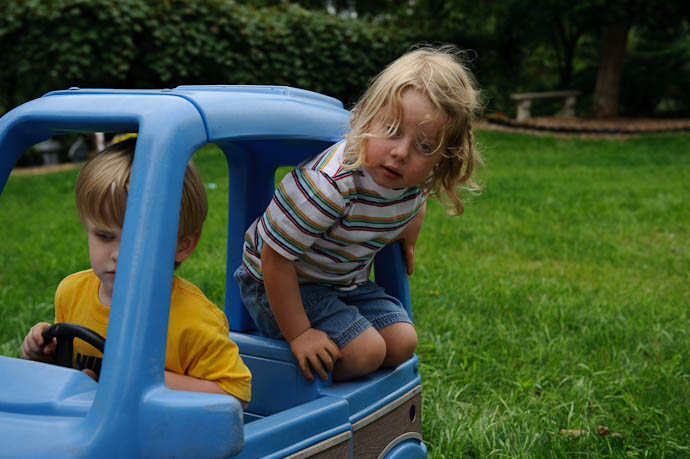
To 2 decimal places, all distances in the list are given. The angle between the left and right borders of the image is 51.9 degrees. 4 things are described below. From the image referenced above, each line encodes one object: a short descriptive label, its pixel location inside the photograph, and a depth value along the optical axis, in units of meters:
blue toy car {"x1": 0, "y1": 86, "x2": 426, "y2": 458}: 1.08
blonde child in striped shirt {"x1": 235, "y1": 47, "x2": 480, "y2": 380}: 1.52
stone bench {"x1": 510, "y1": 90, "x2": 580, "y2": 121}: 12.26
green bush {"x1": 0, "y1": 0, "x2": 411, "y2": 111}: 7.61
